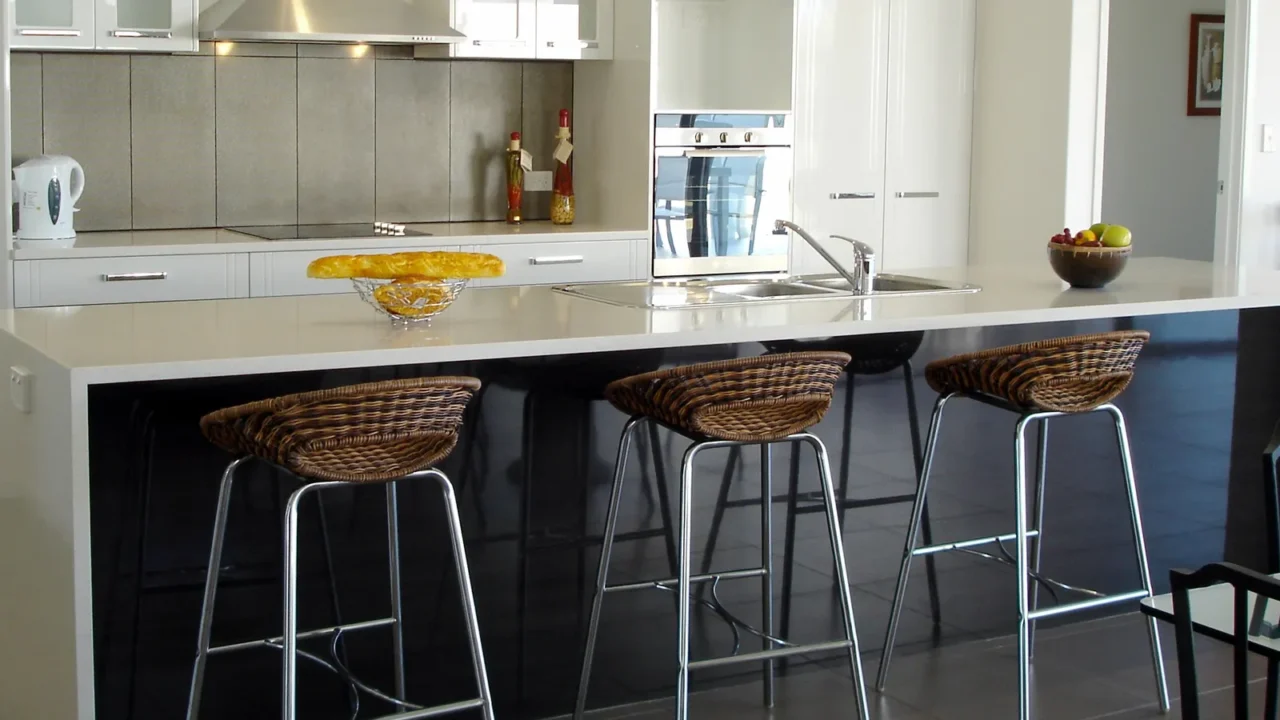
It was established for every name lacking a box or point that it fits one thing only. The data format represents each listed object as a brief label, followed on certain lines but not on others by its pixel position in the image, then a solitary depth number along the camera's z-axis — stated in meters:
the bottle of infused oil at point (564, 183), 5.55
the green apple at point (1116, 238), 3.64
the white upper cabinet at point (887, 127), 5.61
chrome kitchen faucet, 3.58
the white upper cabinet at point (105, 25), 4.54
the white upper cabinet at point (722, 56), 5.53
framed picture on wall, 8.17
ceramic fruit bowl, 3.63
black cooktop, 4.95
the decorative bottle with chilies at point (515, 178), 5.59
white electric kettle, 4.52
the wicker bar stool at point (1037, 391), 3.11
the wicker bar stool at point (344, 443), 2.40
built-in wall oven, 5.32
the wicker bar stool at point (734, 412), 2.74
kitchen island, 2.46
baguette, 2.85
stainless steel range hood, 4.74
